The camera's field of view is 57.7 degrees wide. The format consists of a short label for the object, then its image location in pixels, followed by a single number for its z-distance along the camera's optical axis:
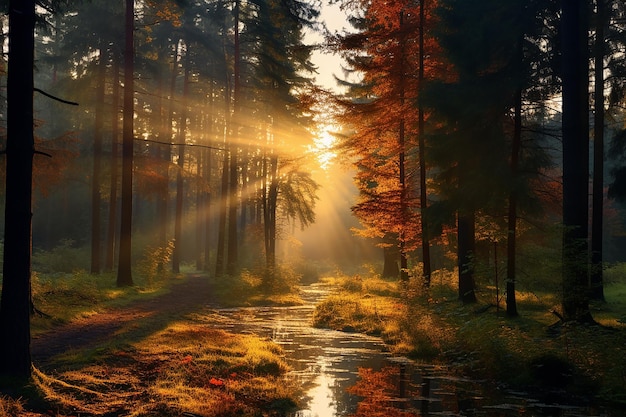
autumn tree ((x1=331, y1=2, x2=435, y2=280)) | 20.70
